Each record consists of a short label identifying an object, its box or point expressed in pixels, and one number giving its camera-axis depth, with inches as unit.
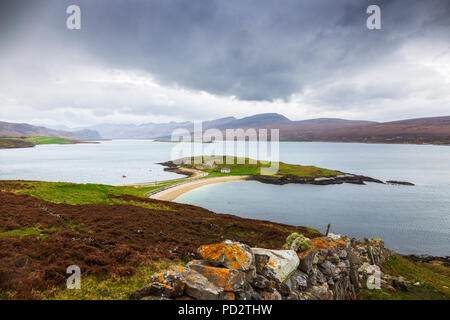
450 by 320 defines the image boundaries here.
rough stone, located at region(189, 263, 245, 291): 271.4
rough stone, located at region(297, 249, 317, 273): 430.6
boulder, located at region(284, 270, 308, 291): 378.2
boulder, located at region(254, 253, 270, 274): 344.8
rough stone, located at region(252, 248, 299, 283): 349.3
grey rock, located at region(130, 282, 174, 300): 245.8
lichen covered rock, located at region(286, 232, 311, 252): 454.6
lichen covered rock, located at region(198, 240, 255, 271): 308.3
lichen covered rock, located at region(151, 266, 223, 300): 250.7
